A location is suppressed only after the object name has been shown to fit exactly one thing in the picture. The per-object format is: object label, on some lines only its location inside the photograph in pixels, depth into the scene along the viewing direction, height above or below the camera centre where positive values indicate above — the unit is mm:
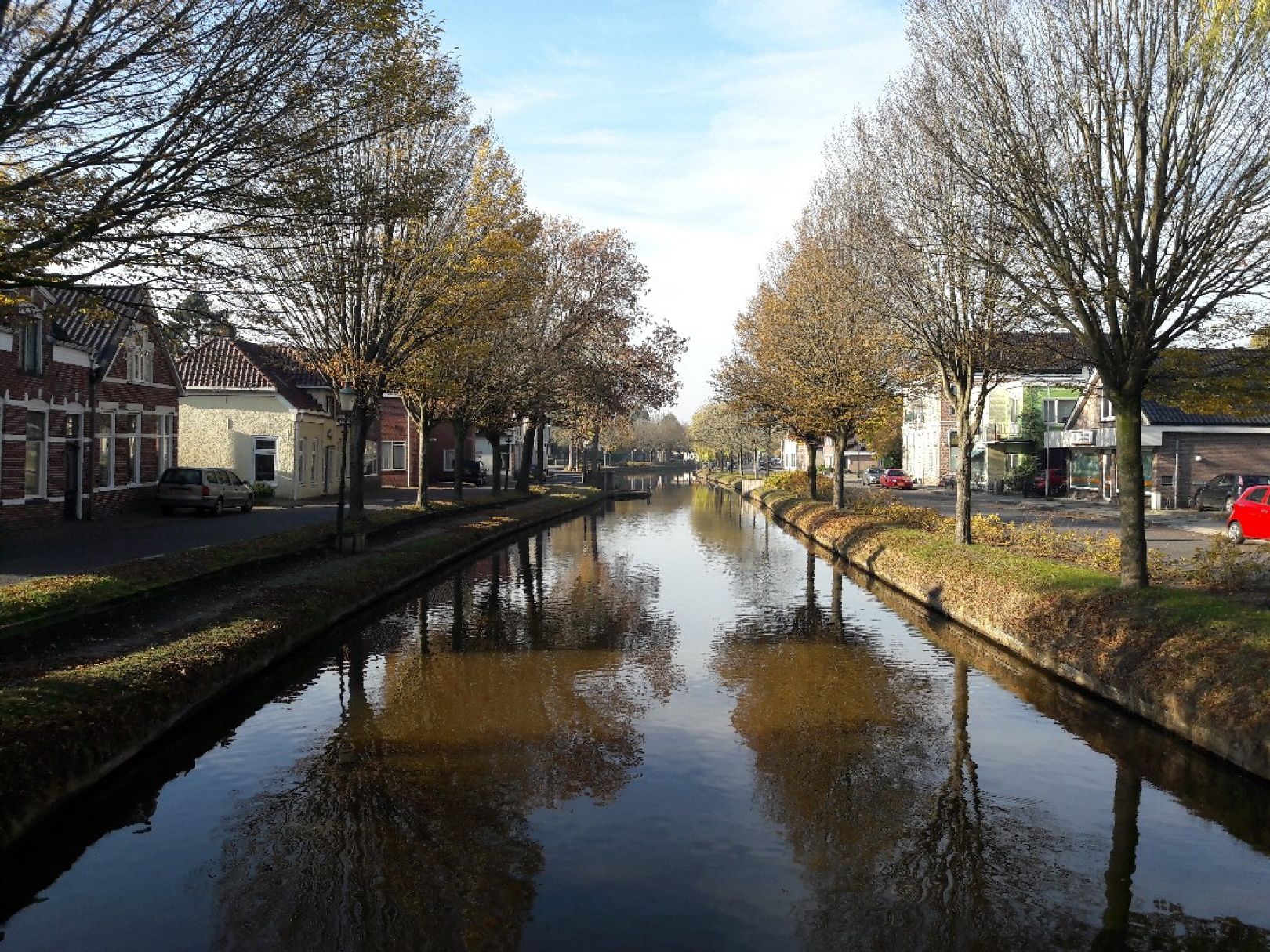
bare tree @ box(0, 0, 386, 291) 9188 +3475
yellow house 39469 +1755
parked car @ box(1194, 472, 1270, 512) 34781 -679
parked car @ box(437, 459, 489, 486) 59562 -728
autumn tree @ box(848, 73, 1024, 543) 19172 +4251
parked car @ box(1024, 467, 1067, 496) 50016 -766
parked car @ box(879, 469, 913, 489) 62281 -798
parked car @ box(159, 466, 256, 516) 30766 -951
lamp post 23234 +1133
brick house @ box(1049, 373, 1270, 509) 39562 +931
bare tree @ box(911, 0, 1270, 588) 12836 +4261
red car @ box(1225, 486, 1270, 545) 24281 -1114
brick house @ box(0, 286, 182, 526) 23562 +1171
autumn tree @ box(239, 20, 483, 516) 14828 +4363
